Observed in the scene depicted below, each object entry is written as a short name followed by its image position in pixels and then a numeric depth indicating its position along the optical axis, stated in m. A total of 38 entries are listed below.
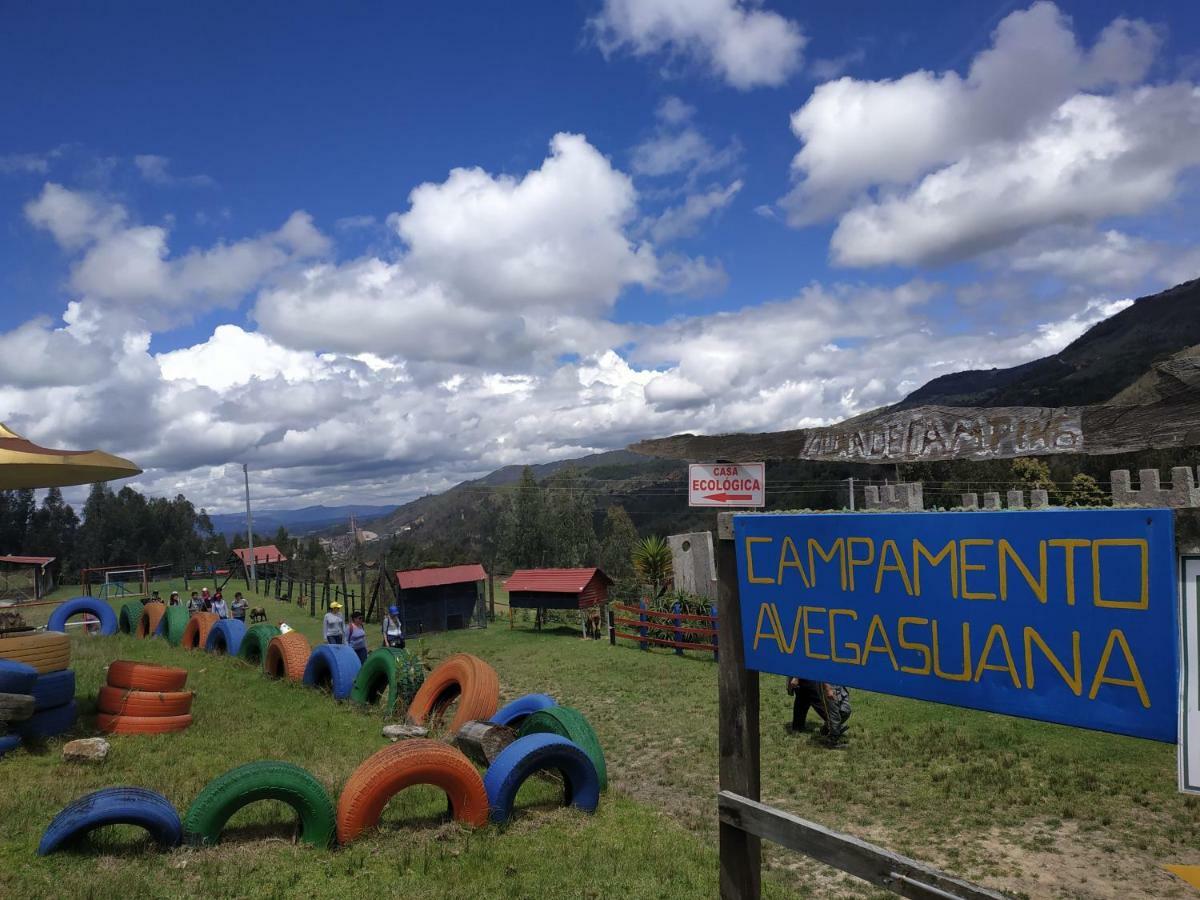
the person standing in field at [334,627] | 14.34
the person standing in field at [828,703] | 9.46
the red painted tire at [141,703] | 9.48
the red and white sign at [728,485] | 4.02
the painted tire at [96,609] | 18.98
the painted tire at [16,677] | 7.81
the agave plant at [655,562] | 24.44
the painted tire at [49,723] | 8.41
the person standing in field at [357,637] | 14.02
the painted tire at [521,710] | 8.68
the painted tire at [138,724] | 9.36
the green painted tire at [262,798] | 5.89
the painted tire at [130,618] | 20.36
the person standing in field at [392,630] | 16.20
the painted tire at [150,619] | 19.45
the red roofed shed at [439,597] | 25.91
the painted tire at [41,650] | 8.23
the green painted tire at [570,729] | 7.59
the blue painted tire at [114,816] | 5.52
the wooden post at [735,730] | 3.79
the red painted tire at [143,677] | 9.75
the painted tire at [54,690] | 8.57
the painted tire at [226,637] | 15.42
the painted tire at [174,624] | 17.66
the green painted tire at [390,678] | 11.02
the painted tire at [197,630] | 16.95
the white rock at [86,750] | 8.02
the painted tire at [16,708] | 7.72
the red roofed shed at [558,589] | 24.58
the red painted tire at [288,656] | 12.99
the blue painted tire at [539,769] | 6.66
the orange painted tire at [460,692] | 9.35
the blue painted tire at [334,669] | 11.83
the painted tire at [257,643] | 14.41
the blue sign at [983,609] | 2.56
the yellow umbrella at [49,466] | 8.37
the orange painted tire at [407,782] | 6.20
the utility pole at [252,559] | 43.84
